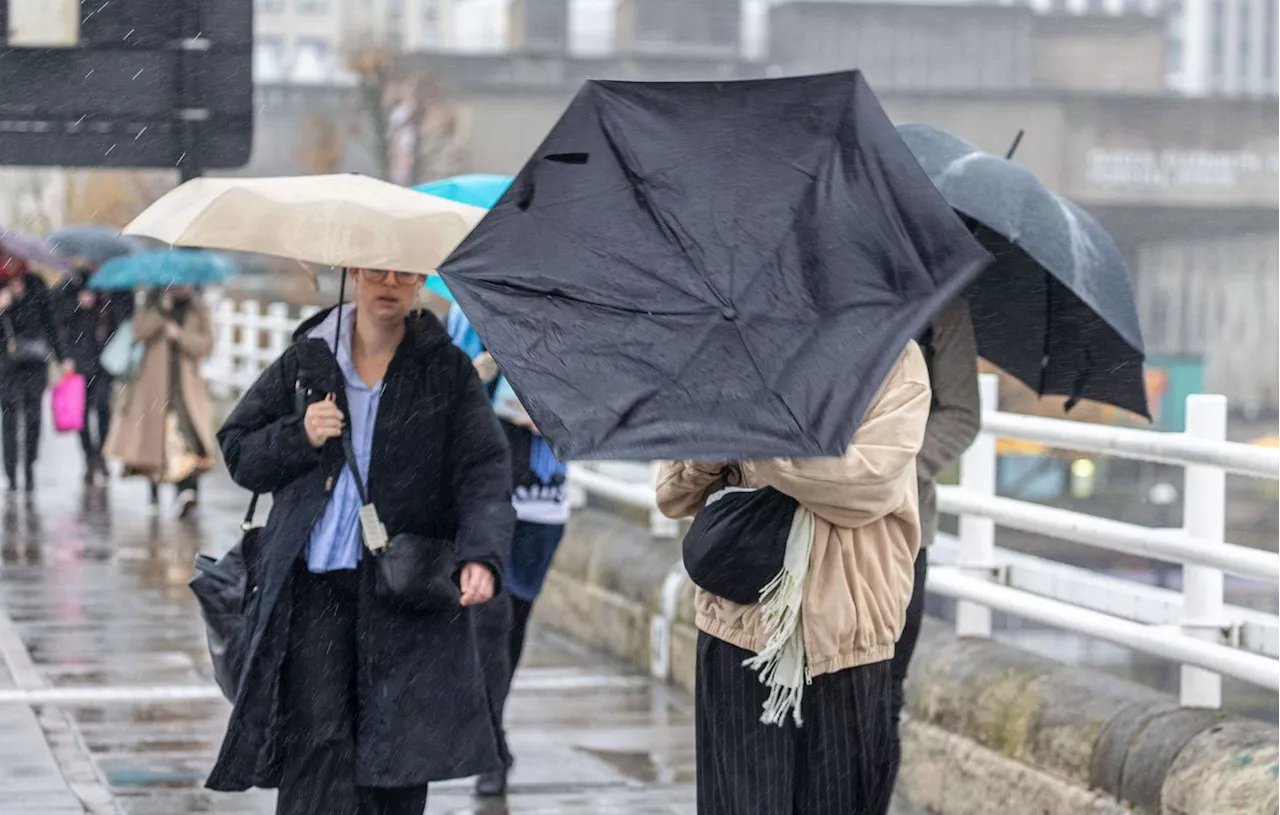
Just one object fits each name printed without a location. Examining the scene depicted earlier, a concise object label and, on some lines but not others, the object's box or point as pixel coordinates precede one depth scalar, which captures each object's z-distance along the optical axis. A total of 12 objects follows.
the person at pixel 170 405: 29.58
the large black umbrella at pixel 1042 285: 10.55
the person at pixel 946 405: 10.70
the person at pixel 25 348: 31.80
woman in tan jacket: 8.34
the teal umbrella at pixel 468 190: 13.90
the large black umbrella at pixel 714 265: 7.81
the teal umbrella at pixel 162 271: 30.66
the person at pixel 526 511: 14.02
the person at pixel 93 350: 34.16
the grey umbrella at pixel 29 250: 32.59
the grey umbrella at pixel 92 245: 34.09
